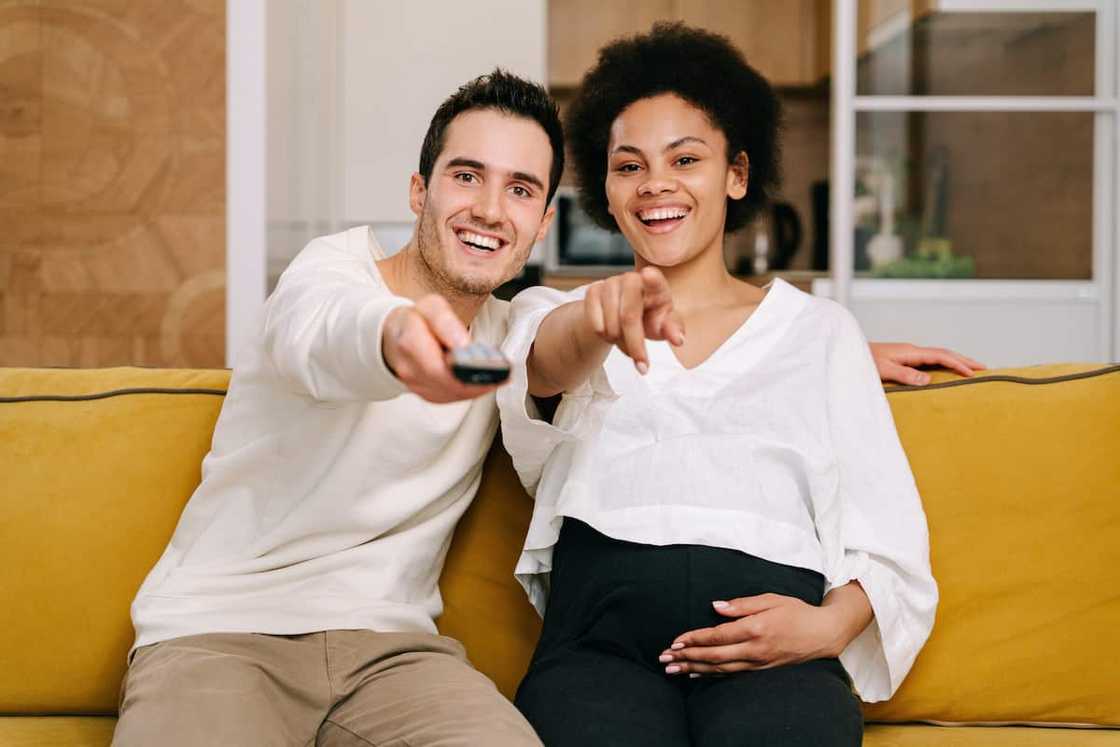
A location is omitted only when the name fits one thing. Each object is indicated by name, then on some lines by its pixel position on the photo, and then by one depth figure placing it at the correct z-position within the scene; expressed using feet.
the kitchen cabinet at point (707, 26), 15.84
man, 3.86
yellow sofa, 4.65
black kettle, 16.21
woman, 4.00
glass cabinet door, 11.35
